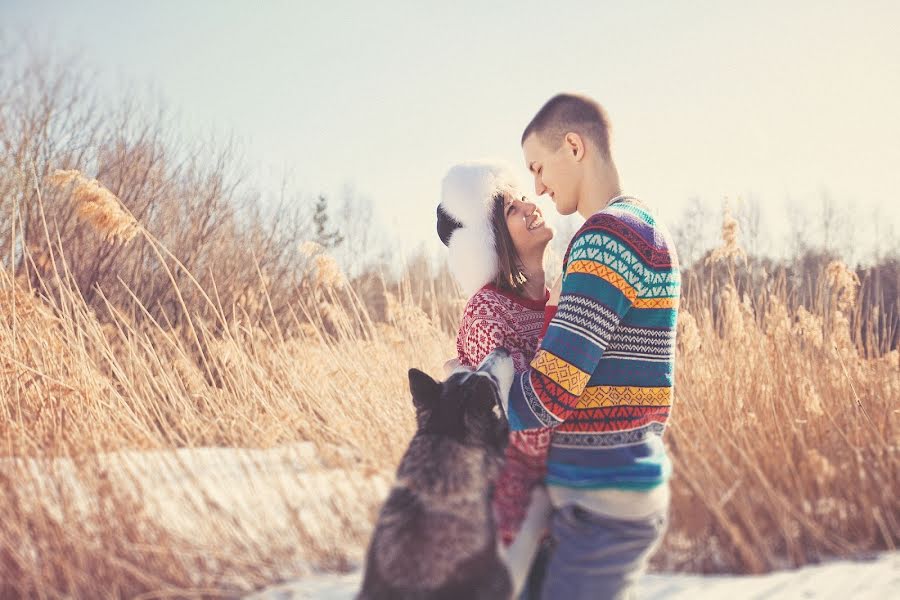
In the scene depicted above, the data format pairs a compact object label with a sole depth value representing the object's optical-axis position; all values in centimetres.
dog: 133
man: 150
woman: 197
